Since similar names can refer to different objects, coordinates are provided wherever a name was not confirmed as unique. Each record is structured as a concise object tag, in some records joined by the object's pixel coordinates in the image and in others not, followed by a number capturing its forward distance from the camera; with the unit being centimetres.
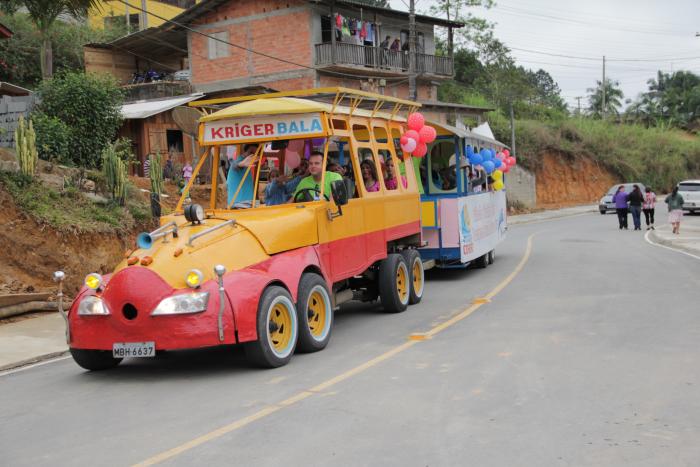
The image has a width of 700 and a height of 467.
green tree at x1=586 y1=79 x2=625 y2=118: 9005
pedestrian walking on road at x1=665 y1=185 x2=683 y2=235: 2581
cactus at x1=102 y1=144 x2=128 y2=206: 1641
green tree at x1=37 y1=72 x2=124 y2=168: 2088
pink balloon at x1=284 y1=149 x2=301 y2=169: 1049
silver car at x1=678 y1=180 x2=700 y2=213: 3806
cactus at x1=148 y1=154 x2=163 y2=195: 1797
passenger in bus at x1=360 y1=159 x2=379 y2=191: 1121
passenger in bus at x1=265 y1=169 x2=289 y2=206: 998
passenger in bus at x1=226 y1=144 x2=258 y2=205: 990
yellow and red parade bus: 759
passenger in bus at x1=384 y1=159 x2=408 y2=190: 1212
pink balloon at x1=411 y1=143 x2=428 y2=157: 1307
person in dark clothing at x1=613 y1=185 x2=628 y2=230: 3023
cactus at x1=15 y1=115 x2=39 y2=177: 1505
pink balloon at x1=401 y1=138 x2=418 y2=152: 1261
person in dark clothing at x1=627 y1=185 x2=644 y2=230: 2922
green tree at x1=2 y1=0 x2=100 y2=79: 1562
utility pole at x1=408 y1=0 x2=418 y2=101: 3215
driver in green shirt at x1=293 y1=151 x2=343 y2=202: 980
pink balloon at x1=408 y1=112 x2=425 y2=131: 1302
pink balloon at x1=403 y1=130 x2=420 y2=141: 1275
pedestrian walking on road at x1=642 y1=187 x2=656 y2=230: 3047
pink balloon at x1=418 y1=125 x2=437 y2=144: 1314
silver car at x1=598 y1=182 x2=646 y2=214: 4444
